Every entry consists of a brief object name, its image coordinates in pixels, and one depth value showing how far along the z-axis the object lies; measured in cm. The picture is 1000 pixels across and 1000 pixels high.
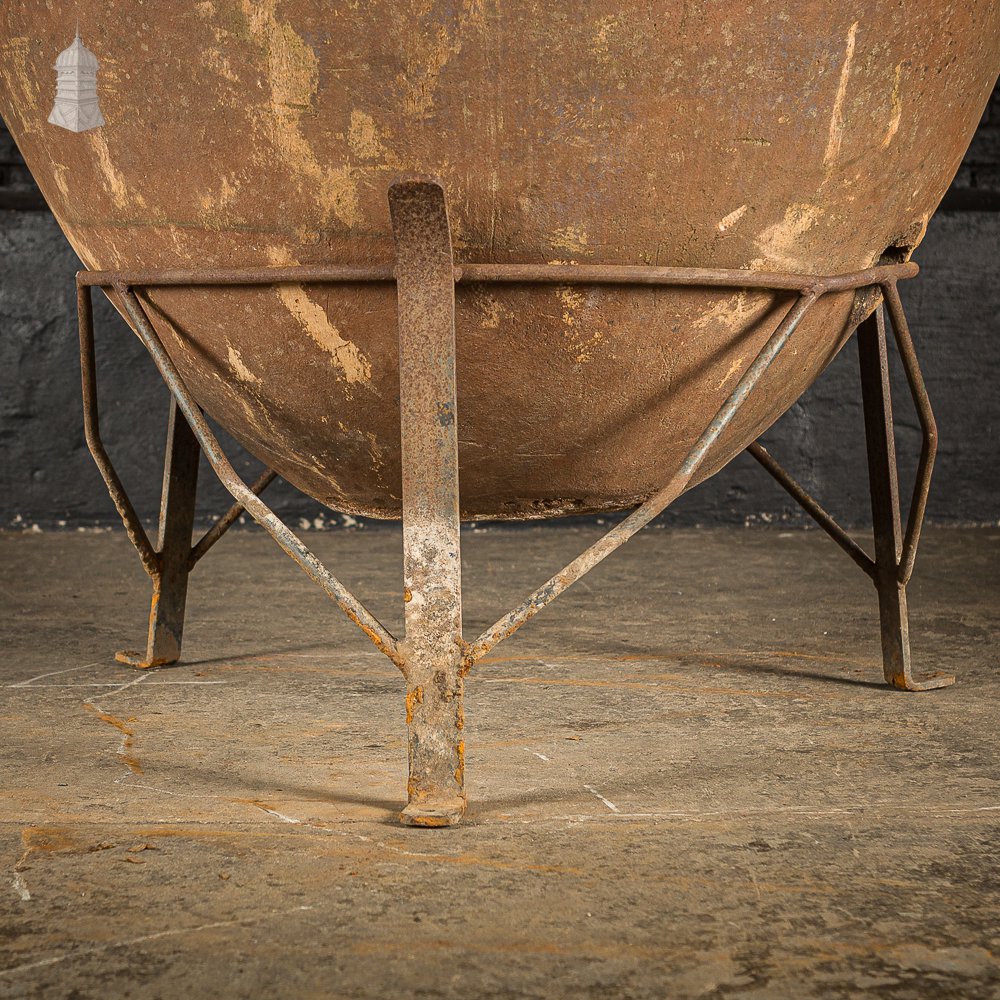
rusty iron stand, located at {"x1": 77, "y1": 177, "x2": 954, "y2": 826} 153
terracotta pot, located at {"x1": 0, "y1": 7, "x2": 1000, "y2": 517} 150
